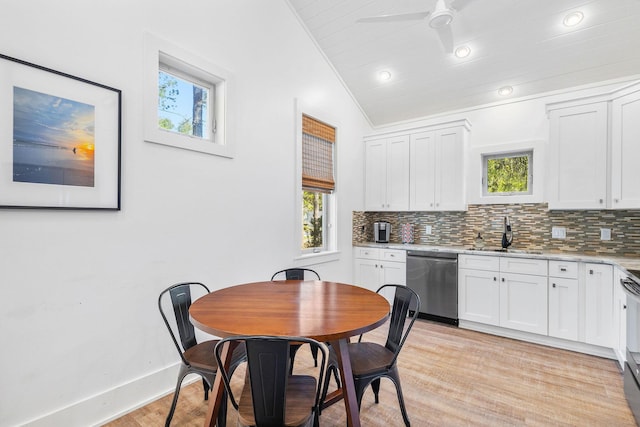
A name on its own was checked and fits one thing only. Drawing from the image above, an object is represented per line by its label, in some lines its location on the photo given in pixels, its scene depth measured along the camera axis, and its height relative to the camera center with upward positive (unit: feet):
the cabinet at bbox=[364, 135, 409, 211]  14.26 +1.93
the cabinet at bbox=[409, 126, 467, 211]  12.80 +1.91
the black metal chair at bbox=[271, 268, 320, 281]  9.26 -1.82
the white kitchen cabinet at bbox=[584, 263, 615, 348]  9.30 -2.71
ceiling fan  7.54 +5.03
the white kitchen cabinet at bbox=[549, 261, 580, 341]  9.89 -2.73
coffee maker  14.93 -0.82
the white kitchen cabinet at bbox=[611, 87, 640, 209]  9.34 +2.05
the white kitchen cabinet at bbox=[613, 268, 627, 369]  8.47 -2.87
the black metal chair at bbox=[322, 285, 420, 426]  5.57 -2.82
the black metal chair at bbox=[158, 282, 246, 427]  5.66 -2.79
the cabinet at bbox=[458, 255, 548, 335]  10.49 -2.75
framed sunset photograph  5.35 +1.36
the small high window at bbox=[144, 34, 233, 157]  7.24 +3.00
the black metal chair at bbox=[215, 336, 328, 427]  3.86 -2.12
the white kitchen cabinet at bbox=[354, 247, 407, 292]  13.39 -2.36
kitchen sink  11.10 -1.31
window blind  12.06 +2.42
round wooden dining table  4.65 -1.75
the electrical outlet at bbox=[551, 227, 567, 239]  11.55 -0.64
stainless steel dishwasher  12.09 -2.71
